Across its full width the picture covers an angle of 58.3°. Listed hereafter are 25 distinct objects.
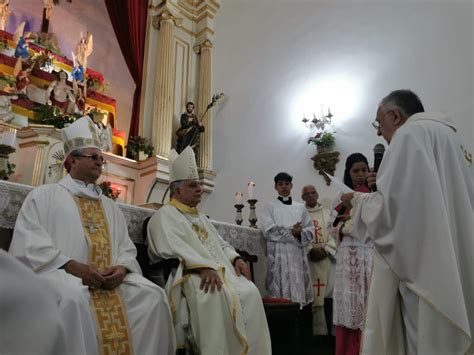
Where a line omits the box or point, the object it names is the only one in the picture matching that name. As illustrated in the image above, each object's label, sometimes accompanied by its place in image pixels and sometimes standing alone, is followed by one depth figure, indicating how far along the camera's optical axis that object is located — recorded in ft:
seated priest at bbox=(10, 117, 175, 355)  7.22
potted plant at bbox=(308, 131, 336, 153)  22.25
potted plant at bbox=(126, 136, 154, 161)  23.98
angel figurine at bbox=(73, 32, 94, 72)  25.48
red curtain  26.37
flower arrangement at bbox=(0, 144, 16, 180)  11.32
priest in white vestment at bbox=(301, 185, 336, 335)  15.44
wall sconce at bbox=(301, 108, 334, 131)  22.98
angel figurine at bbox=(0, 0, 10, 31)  22.91
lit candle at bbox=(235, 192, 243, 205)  16.25
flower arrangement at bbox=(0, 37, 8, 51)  21.31
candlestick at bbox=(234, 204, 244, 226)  16.11
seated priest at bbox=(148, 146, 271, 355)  8.66
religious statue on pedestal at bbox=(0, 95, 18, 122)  18.84
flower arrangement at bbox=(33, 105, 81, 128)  19.65
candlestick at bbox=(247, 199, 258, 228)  15.86
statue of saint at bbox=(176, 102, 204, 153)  24.98
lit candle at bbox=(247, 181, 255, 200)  15.64
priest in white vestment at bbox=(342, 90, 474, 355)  5.65
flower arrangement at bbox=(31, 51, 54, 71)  22.04
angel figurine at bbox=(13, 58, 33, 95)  20.16
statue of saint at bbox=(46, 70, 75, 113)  21.21
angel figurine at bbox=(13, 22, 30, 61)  21.45
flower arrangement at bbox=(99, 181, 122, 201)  16.56
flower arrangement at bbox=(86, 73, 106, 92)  24.67
